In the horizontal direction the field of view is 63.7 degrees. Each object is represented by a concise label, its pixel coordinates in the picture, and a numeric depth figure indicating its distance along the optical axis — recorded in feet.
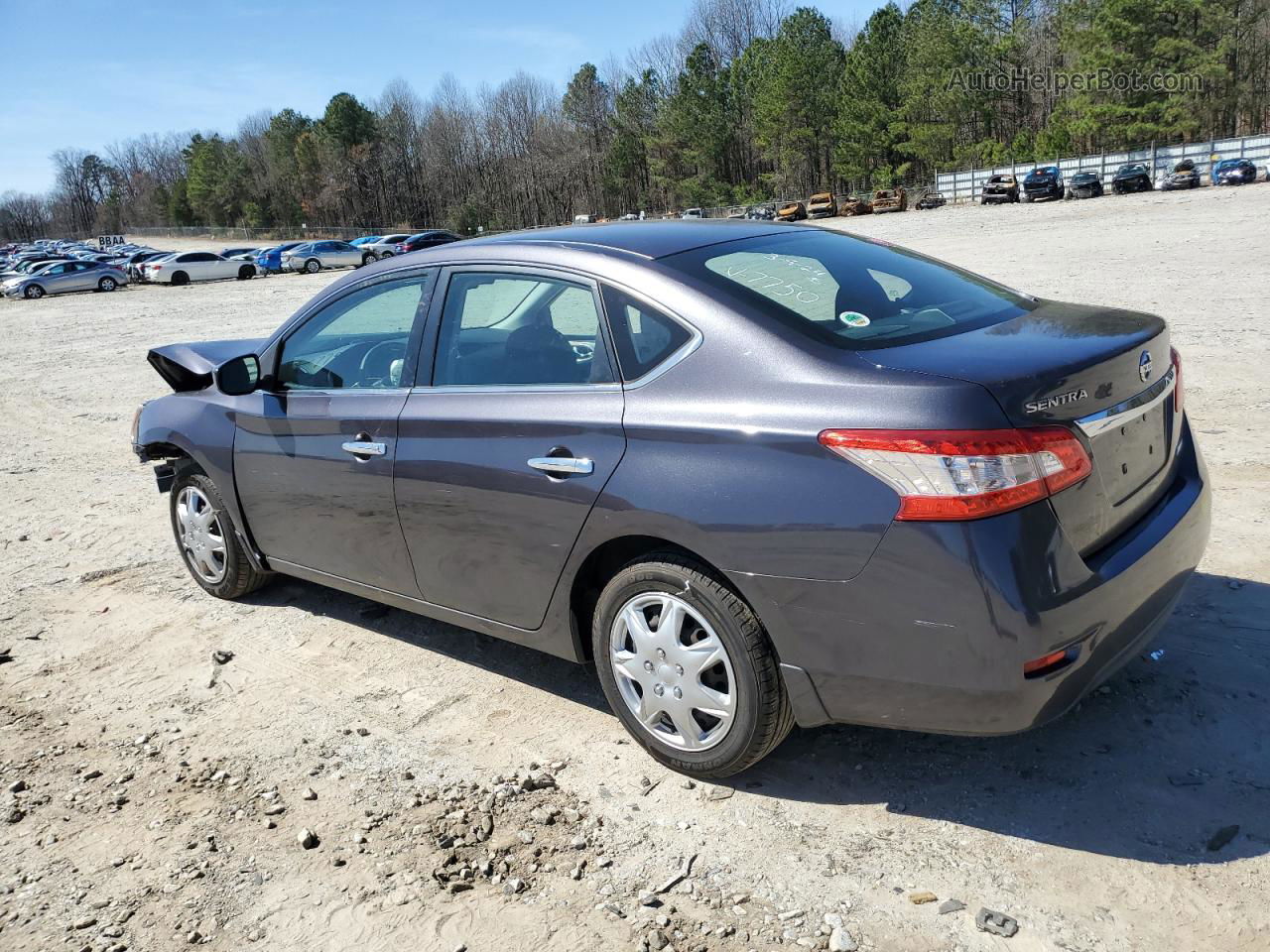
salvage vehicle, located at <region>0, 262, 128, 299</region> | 147.95
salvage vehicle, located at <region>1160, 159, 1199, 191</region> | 153.75
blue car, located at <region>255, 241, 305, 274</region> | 169.07
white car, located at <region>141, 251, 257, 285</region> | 155.84
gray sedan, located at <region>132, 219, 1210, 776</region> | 8.73
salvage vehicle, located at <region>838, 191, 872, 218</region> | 207.62
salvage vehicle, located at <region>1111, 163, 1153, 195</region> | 159.02
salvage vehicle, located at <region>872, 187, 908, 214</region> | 202.49
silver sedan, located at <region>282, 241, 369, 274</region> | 166.20
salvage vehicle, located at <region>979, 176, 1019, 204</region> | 172.04
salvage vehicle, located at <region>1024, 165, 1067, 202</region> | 163.43
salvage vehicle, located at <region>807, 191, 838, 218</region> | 208.23
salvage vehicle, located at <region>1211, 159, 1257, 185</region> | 146.00
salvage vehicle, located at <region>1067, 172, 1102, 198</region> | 159.63
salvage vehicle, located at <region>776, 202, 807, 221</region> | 195.42
